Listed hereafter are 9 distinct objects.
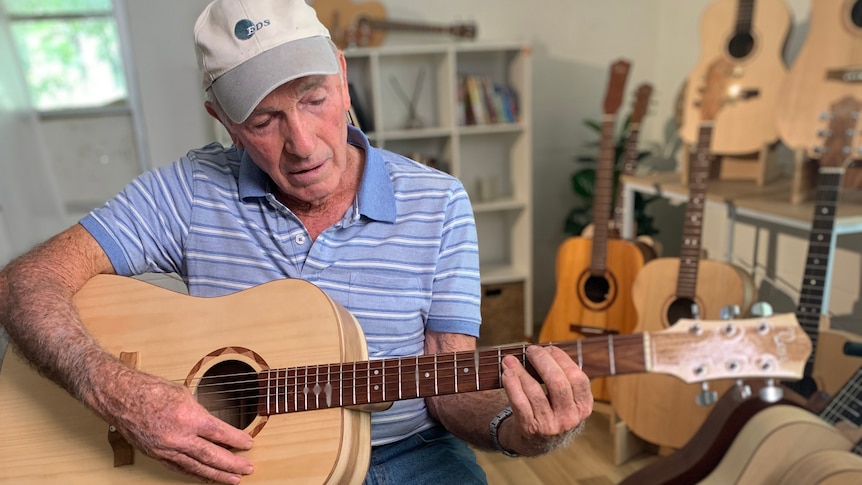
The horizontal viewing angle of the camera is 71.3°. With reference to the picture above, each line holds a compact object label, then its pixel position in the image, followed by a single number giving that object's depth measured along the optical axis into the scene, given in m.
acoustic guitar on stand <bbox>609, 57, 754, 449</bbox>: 1.84
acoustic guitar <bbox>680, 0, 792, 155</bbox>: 1.93
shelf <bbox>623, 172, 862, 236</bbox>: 1.62
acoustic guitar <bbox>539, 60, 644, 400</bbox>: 2.16
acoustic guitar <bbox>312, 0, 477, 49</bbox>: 2.87
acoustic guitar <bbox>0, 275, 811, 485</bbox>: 0.82
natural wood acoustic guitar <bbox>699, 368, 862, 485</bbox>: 1.23
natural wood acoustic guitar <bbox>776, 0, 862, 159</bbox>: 1.61
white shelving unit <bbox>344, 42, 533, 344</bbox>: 2.87
